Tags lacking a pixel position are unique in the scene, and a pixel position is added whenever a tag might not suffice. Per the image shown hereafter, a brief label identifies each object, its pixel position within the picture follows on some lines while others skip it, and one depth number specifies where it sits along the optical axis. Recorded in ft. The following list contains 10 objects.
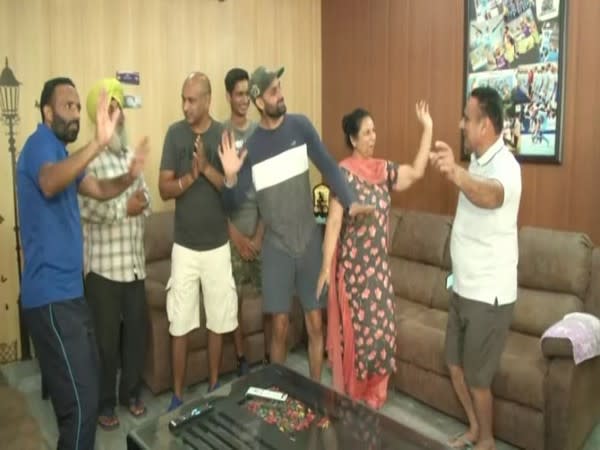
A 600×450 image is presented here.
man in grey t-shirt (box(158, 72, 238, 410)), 8.76
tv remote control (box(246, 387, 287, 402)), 6.54
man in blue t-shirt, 6.34
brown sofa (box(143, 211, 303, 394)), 9.62
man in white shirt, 7.16
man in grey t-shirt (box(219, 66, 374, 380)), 8.11
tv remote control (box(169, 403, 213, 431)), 5.99
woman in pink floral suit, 8.27
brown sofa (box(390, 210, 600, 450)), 7.53
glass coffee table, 5.67
